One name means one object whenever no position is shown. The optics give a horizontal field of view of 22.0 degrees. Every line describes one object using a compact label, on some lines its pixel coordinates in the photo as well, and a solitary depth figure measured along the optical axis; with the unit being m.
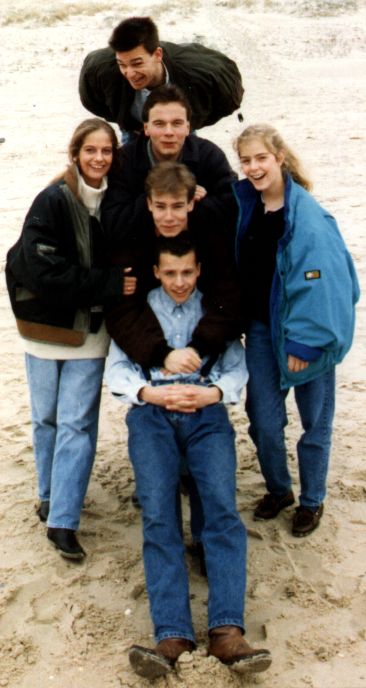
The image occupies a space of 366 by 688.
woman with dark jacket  4.15
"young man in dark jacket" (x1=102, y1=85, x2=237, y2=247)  4.19
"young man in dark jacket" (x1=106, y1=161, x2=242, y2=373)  4.05
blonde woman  4.04
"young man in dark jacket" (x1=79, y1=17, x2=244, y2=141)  4.54
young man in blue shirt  3.66
